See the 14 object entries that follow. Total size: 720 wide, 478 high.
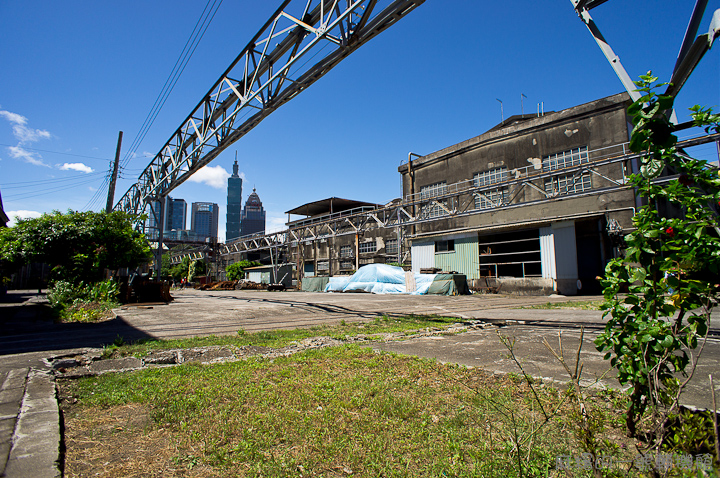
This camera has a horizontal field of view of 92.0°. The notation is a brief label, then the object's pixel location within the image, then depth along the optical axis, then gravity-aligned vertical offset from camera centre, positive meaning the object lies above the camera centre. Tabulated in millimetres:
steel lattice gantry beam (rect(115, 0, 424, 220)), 8422 +6037
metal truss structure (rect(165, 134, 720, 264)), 13734 +3583
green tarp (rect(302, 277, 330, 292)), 29817 -1072
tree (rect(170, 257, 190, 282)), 47406 +467
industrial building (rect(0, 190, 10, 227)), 19166 +3154
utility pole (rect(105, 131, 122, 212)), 21094 +5726
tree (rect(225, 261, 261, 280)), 41769 +116
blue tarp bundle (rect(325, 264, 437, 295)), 22219 -650
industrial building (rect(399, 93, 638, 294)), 18906 +3481
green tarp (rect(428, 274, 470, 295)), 20625 -862
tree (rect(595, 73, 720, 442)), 1761 +17
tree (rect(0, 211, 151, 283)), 9961 +934
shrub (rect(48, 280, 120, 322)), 9616 -920
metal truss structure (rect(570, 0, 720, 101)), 3542 +2363
